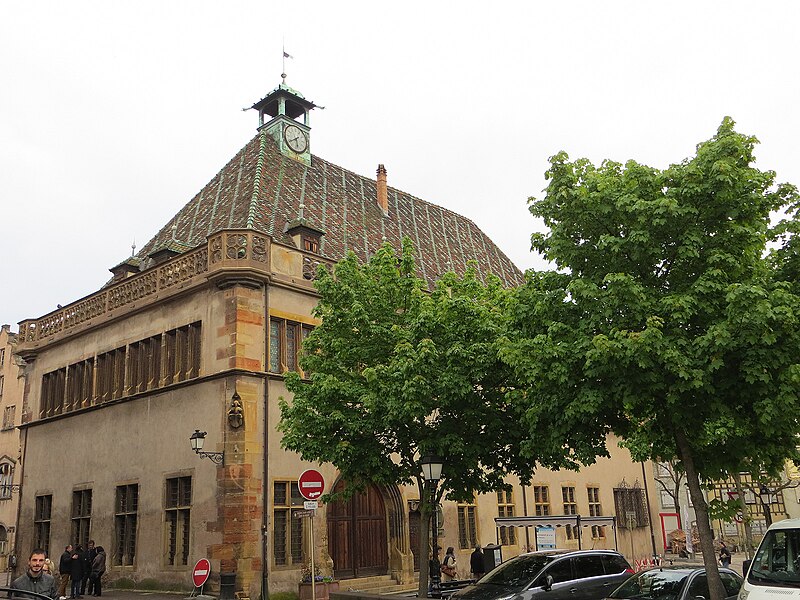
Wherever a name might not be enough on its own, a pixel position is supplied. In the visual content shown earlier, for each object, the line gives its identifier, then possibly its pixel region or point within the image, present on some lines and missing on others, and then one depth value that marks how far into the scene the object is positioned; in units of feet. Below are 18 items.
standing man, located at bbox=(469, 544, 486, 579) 66.28
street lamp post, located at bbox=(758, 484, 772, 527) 81.41
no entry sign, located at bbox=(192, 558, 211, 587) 54.39
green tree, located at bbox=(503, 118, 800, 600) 35.22
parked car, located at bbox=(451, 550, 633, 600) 42.34
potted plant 61.31
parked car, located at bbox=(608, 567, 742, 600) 36.91
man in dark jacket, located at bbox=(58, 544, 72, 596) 64.80
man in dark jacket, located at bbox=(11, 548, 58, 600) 26.04
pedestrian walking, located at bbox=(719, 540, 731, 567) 90.02
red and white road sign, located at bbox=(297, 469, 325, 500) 42.42
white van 27.43
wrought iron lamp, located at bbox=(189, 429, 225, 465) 57.82
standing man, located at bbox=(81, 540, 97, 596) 65.77
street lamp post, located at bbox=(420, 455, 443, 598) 48.06
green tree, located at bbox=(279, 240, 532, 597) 49.39
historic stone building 62.64
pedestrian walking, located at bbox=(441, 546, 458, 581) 66.54
